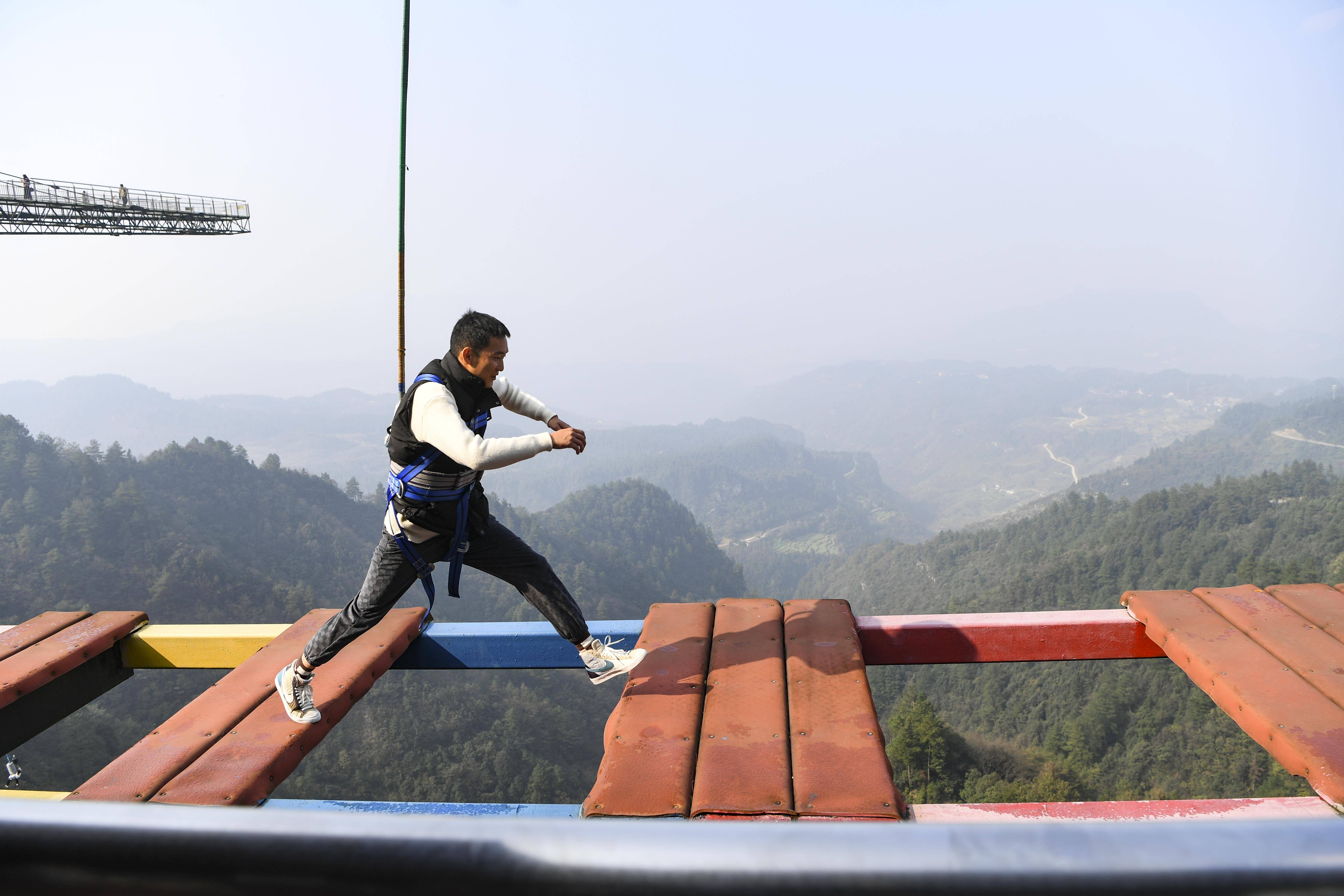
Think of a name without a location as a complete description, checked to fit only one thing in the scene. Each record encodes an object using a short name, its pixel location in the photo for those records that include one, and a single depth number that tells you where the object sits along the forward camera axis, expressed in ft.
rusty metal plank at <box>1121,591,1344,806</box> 8.63
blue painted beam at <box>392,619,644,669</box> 12.80
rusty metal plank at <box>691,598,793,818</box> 7.96
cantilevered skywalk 108.47
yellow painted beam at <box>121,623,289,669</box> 13.25
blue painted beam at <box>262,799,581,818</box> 9.64
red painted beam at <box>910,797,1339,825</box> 8.61
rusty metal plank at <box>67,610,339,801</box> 8.63
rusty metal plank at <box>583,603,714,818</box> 7.99
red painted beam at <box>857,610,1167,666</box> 12.42
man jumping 10.23
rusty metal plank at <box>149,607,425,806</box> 8.67
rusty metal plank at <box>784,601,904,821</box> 7.80
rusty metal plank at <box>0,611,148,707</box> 11.32
